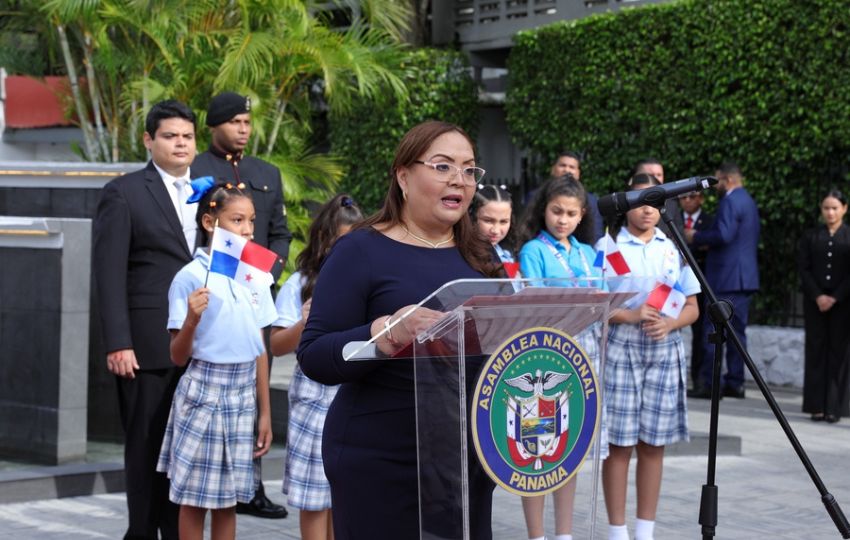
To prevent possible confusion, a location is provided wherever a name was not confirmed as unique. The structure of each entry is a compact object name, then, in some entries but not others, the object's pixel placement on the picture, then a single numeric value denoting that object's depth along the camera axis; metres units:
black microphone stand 4.17
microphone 4.29
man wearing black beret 6.52
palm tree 11.95
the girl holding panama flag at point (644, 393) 6.13
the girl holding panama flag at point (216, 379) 5.26
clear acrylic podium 2.92
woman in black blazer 10.94
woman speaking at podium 3.21
